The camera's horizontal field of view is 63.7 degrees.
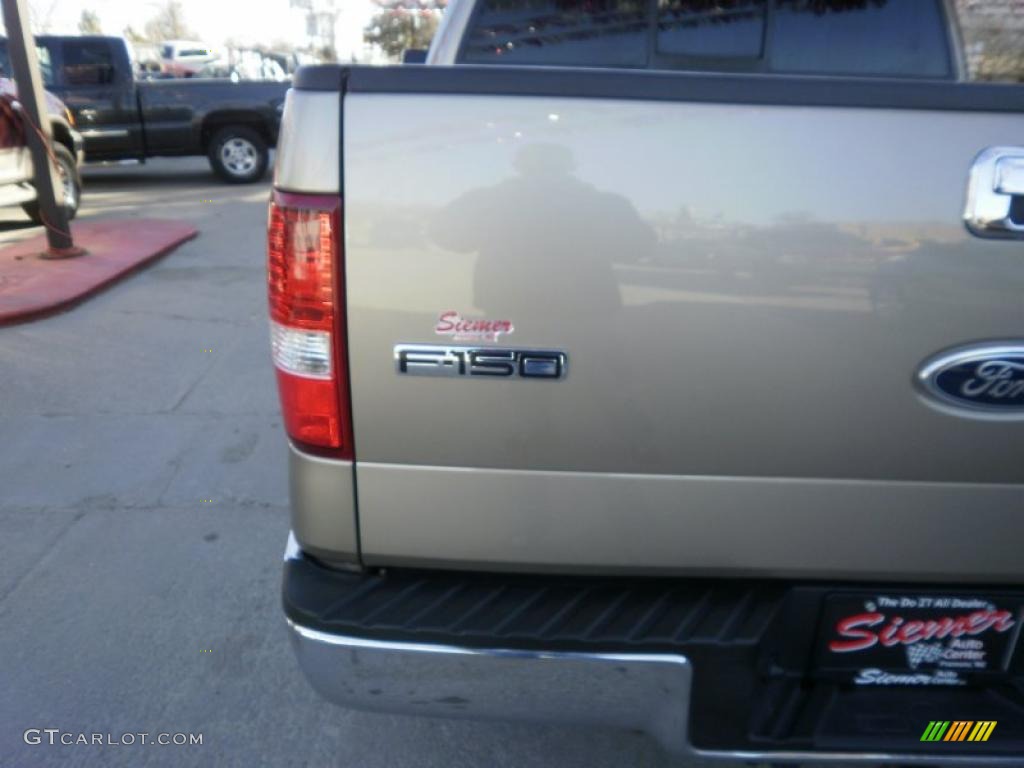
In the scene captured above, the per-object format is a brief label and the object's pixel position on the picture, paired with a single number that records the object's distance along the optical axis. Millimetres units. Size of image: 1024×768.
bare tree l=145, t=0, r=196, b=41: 49188
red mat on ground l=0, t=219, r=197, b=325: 6480
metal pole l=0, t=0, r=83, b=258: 6758
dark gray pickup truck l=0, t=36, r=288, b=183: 12125
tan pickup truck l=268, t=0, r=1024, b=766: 1492
